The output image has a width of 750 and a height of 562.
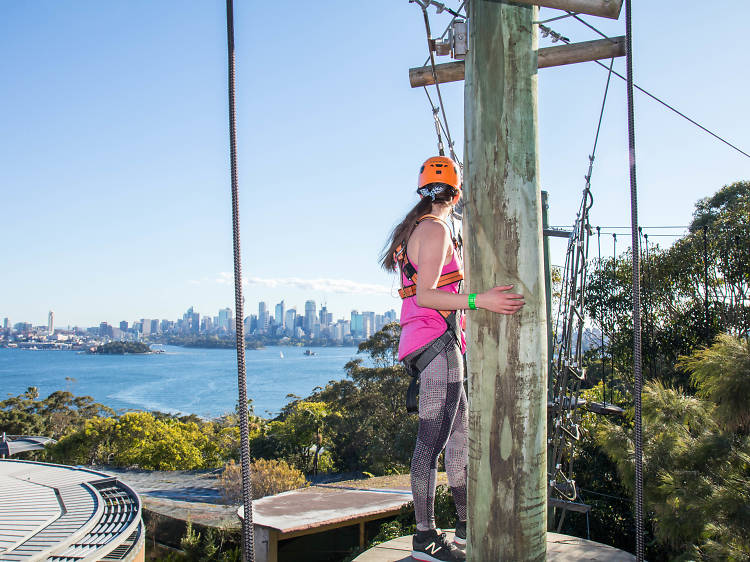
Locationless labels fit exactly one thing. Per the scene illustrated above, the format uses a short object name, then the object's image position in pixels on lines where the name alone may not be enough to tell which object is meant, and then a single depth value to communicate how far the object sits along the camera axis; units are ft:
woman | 6.88
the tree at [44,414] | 102.17
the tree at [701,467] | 8.92
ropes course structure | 12.43
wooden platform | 7.11
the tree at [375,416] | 57.93
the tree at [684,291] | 42.42
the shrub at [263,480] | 35.92
